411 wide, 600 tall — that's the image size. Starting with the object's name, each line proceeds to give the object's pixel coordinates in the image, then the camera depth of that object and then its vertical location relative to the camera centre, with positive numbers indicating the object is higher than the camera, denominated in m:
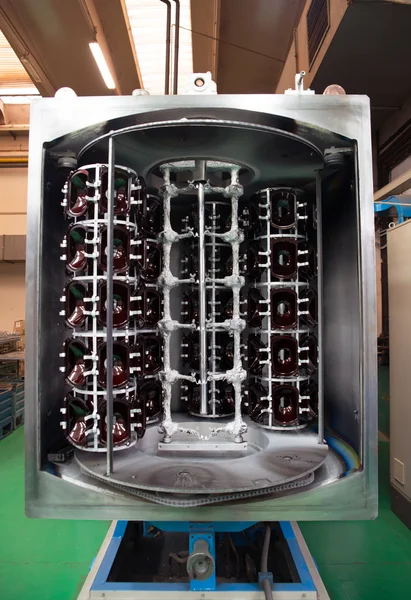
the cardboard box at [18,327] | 6.32 -0.18
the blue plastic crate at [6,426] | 4.18 -1.20
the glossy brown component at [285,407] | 1.92 -0.44
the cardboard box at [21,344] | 5.93 -0.42
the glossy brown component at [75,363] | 1.58 -0.19
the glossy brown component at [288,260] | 1.89 +0.27
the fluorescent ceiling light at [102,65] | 3.65 +2.46
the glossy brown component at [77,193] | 1.61 +0.50
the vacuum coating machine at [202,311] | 1.40 +0.02
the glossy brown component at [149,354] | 1.83 -0.19
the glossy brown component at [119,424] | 1.60 -0.44
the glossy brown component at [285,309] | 1.91 +0.03
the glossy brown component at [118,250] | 1.59 +0.27
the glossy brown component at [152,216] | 1.97 +0.51
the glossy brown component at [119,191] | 1.62 +0.52
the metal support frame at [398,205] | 2.84 +0.78
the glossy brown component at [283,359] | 1.92 -0.20
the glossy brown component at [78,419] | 1.58 -0.42
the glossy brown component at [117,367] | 1.59 -0.21
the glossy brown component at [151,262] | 1.96 +0.28
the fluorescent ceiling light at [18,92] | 5.97 +3.39
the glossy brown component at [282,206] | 1.92 +0.53
